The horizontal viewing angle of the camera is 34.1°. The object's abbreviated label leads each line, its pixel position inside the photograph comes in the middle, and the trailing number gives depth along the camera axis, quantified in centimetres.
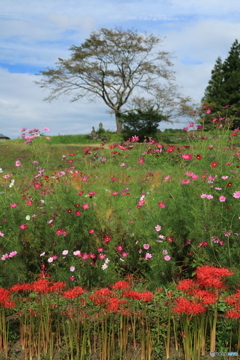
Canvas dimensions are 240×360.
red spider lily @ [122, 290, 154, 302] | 306
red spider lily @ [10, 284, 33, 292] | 334
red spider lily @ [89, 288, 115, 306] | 307
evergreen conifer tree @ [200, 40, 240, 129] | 3538
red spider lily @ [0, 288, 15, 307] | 323
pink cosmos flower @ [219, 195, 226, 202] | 443
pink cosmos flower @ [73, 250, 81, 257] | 433
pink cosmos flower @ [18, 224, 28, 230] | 474
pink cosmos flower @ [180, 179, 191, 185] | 471
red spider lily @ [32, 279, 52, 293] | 320
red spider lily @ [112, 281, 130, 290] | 317
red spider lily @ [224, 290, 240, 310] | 301
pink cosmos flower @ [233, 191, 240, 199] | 435
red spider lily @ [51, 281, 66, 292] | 327
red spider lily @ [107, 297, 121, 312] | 299
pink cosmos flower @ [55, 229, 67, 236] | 449
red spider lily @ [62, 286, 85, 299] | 311
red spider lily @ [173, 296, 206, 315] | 285
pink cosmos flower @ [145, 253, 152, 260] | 441
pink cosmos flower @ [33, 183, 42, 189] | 522
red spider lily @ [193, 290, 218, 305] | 294
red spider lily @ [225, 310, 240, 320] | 294
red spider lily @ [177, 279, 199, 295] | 311
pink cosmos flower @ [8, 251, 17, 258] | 434
